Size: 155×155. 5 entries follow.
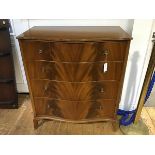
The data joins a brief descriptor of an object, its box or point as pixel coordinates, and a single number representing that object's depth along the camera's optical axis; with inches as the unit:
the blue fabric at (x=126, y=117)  71.2
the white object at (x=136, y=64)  60.6
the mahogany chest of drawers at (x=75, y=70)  50.8
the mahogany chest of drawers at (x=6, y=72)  69.5
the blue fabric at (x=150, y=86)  63.4
